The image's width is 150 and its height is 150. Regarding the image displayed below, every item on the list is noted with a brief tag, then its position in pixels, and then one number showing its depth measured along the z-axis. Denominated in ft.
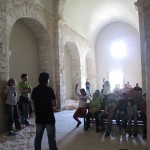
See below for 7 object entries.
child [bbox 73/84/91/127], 16.18
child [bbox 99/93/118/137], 13.71
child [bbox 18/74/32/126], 16.56
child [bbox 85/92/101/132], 14.85
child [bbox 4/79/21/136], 14.80
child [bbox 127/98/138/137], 12.88
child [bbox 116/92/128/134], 13.52
